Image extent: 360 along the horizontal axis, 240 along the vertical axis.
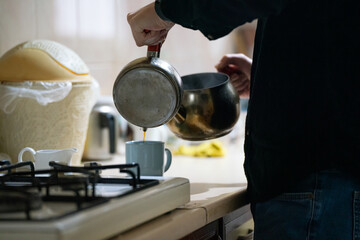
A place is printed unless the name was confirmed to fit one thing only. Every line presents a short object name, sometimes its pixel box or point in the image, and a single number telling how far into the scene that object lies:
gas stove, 1.45
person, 1.79
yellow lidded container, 2.27
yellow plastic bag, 2.76
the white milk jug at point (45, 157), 2.12
